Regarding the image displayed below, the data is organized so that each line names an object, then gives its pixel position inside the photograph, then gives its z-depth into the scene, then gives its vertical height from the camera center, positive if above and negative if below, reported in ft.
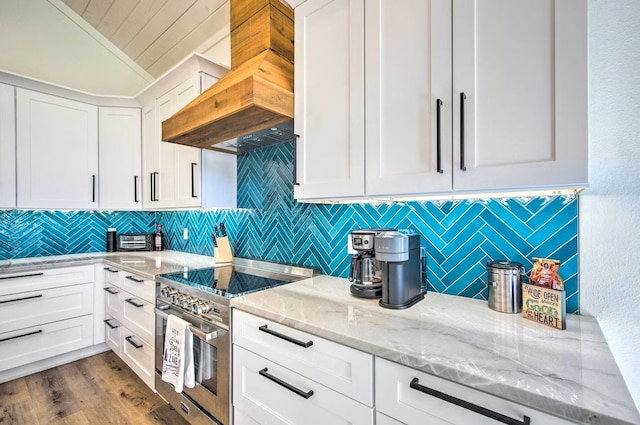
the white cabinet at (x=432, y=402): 2.21 -1.62
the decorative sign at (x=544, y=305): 3.13 -1.06
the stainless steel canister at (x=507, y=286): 3.60 -0.95
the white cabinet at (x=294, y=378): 3.06 -2.02
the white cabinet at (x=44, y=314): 7.29 -2.75
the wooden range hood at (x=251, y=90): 4.83 +2.06
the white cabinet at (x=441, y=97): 2.85 +1.38
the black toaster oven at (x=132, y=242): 10.35 -1.11
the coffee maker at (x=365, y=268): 4.28 -0.88
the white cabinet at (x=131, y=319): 6.47 -2.69
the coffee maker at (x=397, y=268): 3.76 -0.76
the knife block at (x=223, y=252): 7.65 -1.09
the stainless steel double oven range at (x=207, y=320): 4.67 -1.94
